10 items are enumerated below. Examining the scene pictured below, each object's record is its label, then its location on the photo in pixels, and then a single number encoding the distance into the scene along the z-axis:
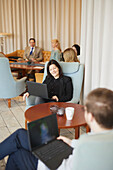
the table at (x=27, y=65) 4.88
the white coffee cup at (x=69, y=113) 2.37
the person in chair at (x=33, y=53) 6.55
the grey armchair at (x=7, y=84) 3.88
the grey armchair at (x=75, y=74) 3.33
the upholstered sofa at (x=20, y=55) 6.84
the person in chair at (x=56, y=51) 5.81
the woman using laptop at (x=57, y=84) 3.26
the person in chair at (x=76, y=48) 5.48
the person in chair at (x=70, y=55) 3.65
